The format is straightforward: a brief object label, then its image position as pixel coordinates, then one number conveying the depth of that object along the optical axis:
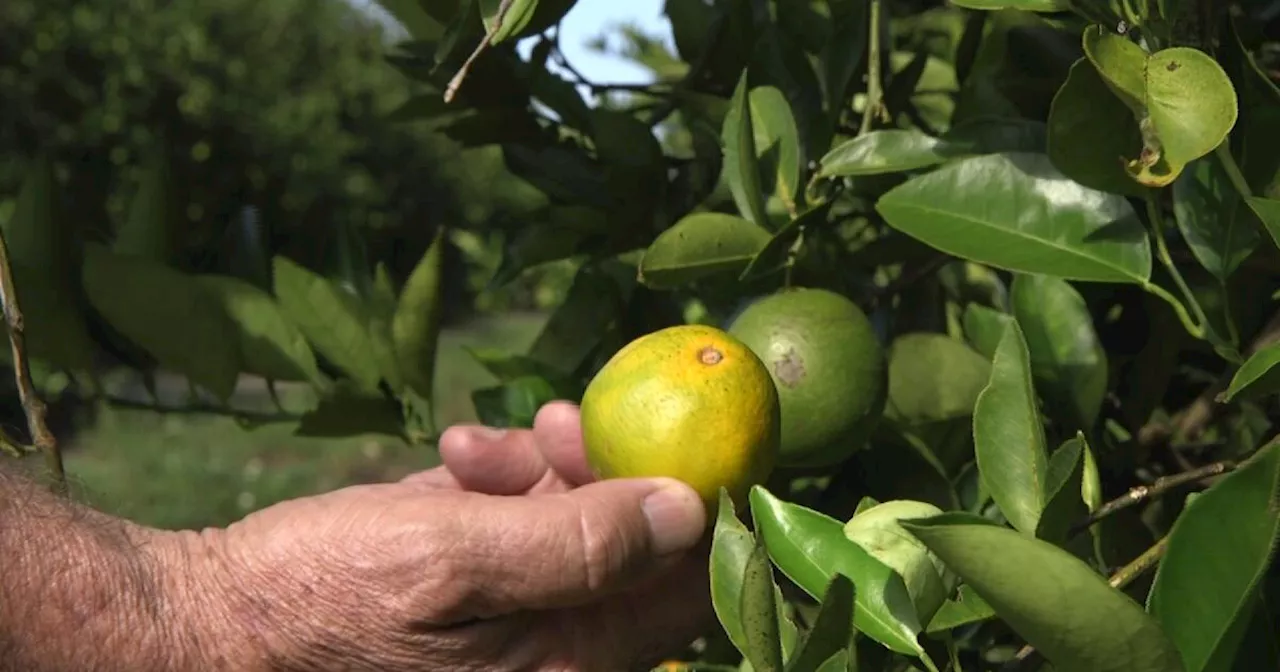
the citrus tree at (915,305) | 0.49
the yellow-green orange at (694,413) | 0.75
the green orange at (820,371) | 0.80
